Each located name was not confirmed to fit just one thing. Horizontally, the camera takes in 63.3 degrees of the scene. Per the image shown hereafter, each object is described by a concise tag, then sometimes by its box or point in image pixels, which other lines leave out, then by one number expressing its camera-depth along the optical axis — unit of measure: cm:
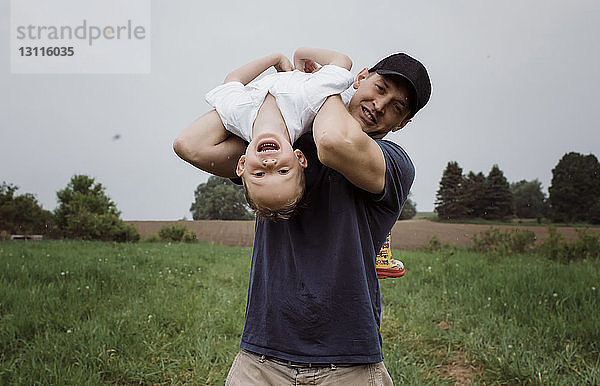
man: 169
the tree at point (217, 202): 1700
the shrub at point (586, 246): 916
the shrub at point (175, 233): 1902
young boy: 153
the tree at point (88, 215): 1944
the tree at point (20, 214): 1758
